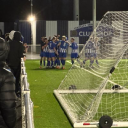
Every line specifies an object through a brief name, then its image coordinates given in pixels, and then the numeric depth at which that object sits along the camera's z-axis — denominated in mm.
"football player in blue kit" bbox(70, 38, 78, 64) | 22656
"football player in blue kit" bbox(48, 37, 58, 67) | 22359
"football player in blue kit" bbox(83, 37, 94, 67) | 18750
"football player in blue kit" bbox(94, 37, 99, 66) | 16731
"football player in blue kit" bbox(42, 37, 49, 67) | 22500
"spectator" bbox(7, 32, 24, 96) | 10924
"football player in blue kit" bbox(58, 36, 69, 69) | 22219
